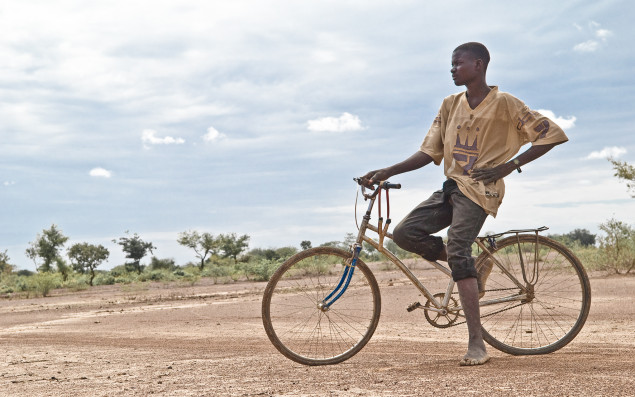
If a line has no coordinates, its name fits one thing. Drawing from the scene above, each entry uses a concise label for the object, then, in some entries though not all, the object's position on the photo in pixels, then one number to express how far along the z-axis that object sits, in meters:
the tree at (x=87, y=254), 49.91
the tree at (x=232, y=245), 51.44
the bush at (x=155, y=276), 31.65
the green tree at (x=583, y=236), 47.80
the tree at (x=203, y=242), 51.59
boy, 5.04
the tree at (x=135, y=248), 51.98
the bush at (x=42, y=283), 24.70
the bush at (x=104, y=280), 33.10
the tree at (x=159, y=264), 46.16
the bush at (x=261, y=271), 25.18
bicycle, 5.33
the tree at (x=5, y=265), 57.53
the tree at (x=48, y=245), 51.16
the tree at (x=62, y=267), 39.06
